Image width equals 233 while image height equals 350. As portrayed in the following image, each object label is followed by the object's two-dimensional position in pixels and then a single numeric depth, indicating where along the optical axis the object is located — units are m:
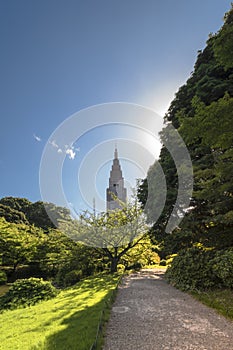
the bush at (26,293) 7.95
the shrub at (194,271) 7.57
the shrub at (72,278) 12.60
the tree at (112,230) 14.05
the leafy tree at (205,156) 4.32
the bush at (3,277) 13.84
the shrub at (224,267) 6.69
